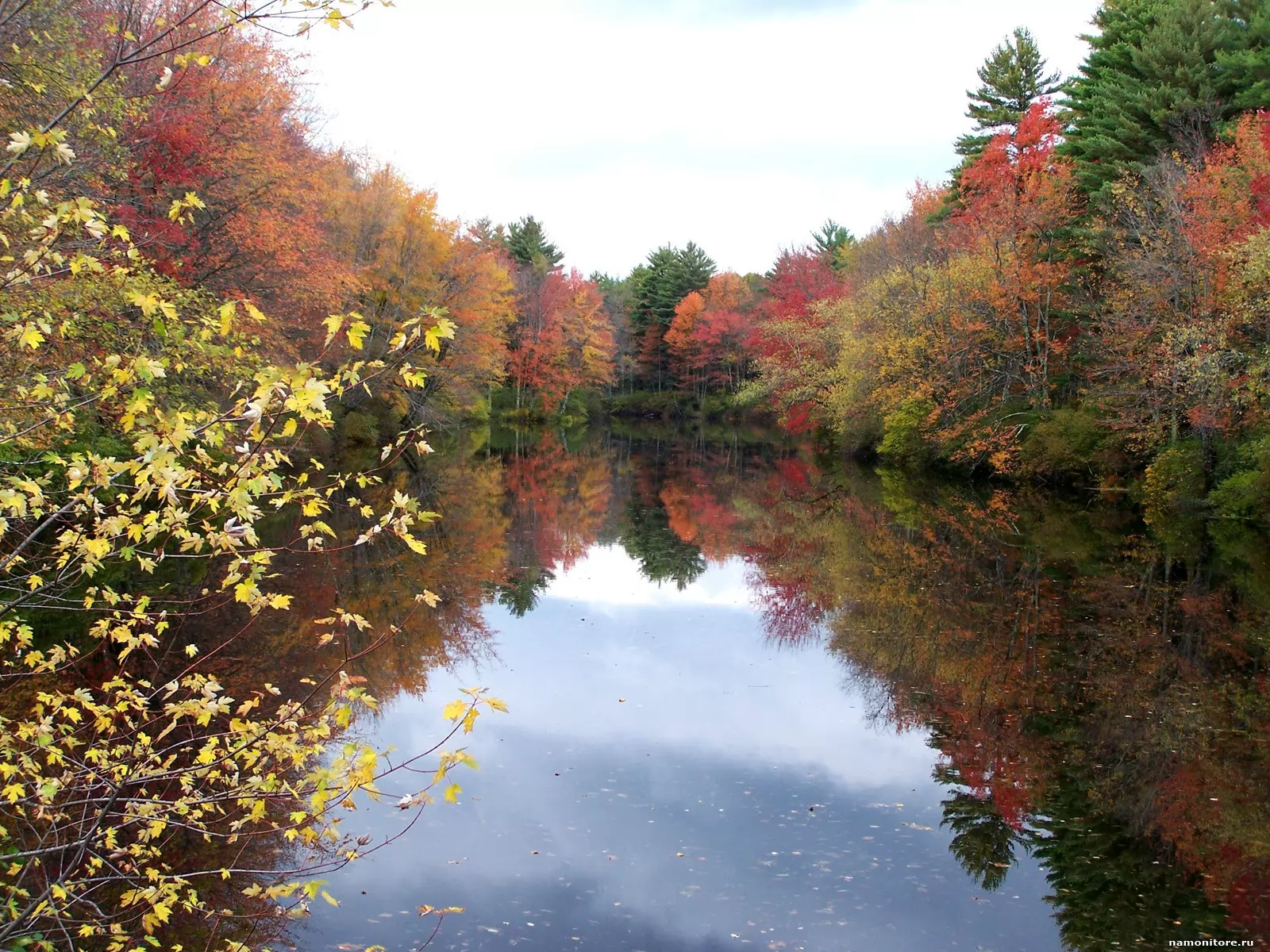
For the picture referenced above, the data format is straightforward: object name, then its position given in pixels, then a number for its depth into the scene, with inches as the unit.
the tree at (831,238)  3270.2
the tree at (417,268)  1460.4
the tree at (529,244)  3171.3
